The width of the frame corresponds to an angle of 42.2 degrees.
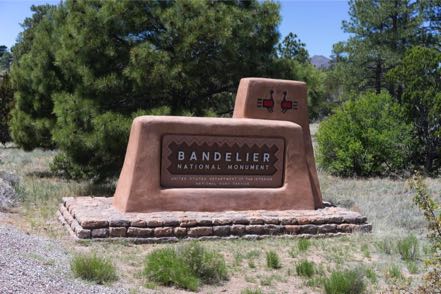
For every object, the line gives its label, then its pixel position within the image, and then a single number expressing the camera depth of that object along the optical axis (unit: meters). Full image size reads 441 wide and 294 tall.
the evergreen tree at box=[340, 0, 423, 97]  27.00
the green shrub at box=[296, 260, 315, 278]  7.40
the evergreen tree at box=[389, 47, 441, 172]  17.69
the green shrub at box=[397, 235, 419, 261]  8.30
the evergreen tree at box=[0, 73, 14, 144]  26.59
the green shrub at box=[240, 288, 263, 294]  6.35
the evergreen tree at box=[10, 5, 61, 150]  15.85
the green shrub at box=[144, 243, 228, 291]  6.69
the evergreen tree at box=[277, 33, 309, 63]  24.66
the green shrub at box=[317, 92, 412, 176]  17.55
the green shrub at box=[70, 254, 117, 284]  6.44
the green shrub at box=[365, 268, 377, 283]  7.09
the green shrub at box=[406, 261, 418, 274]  7.60
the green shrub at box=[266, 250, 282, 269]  7.80
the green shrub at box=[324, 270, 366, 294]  6.41
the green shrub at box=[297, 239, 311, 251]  8.80
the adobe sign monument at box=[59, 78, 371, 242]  9.25
